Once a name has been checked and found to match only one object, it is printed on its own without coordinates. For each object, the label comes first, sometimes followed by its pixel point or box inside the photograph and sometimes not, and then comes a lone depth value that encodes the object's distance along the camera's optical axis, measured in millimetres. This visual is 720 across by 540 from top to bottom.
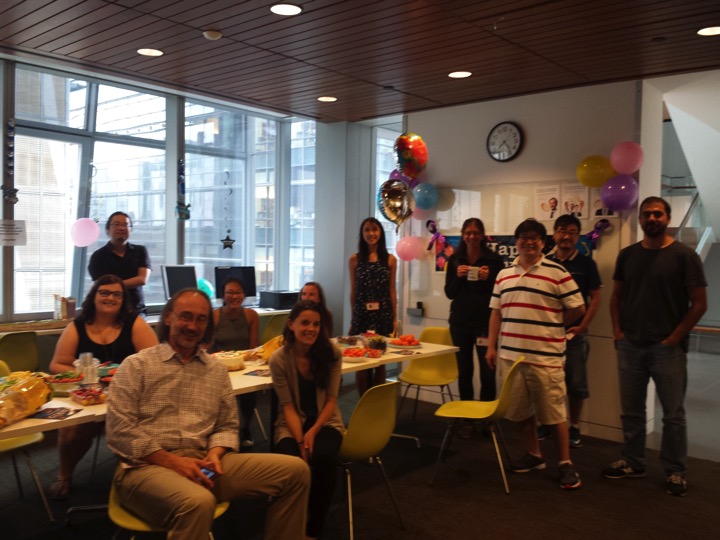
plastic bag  2527
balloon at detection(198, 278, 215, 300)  6938
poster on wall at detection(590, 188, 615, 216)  5137
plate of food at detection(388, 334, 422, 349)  4487
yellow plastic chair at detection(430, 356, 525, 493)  3785
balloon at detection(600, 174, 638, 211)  4871
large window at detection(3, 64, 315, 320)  6066
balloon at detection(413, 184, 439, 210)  6195
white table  2498
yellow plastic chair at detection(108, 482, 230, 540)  2355
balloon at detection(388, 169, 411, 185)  6340
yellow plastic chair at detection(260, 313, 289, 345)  5254
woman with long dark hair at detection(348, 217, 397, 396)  5143
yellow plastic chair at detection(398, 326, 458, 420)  5145
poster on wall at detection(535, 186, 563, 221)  5441
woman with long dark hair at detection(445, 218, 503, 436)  4973
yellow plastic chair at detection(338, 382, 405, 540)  3053
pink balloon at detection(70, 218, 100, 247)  6125
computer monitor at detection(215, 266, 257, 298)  7102
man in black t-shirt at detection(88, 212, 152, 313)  5332
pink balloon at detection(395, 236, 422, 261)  6277
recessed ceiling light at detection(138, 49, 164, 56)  4586
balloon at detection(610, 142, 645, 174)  4836
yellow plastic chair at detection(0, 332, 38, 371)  4465
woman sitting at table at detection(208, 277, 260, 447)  4582
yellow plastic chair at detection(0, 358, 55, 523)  3225
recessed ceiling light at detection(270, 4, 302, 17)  3659
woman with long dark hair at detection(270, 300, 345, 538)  3062
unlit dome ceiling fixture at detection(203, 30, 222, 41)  4121
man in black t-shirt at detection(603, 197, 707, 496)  3855
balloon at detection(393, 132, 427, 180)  5863
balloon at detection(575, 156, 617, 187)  5039
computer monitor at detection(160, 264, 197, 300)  6508
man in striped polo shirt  4004
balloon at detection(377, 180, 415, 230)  5895
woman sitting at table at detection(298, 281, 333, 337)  4344
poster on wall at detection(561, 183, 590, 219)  5273
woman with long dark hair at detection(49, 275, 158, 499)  3533
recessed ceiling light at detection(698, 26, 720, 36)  3909
